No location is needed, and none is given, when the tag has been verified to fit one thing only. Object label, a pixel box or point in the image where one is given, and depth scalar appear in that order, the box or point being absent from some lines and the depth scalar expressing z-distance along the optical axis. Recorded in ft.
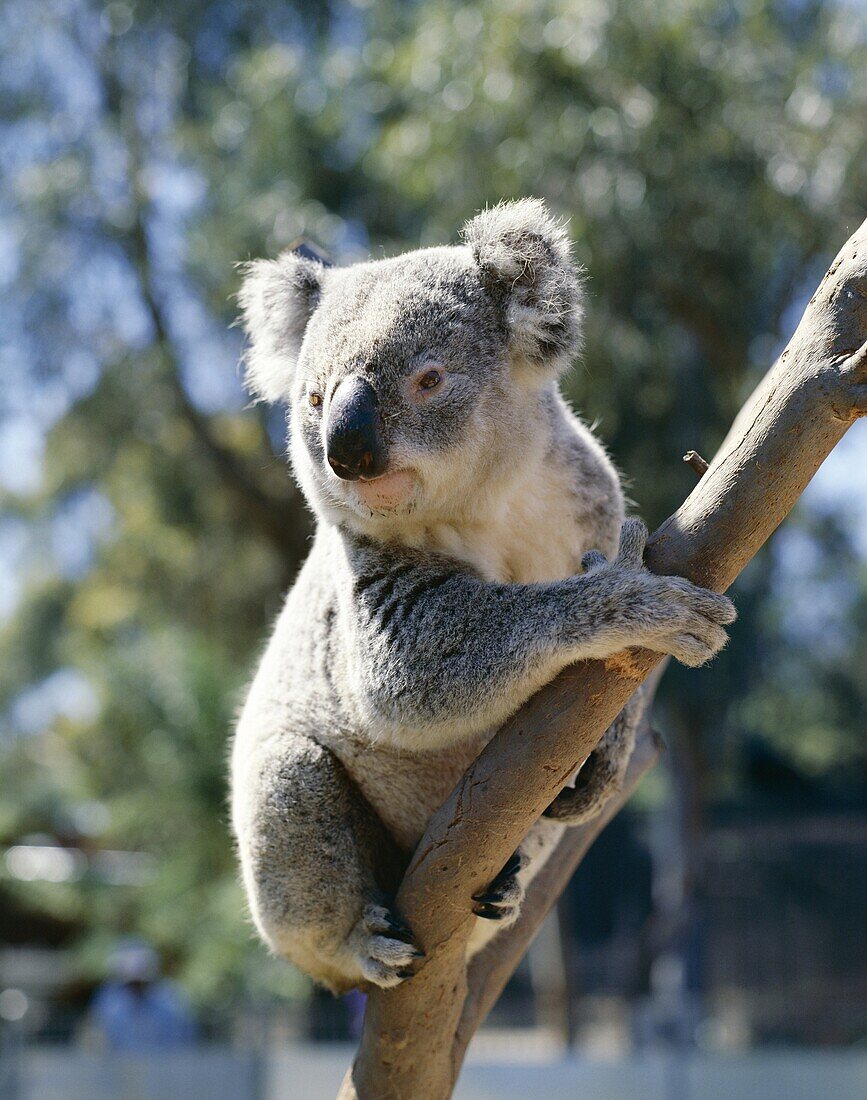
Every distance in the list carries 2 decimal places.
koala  7.67
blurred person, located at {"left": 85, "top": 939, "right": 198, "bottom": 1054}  25.82
